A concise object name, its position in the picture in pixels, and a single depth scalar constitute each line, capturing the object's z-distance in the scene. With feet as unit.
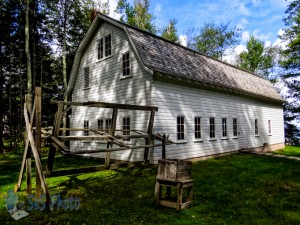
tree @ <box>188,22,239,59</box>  132.26
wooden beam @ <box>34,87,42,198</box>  22.58
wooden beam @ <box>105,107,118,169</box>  28.95
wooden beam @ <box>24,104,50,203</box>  20.51
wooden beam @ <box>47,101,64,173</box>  23.76
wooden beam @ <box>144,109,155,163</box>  34.87
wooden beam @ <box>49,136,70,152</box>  20.93
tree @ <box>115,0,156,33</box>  110.11
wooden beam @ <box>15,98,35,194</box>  24.76
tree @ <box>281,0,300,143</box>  91.35
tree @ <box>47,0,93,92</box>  75.10
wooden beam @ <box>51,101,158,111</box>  25.56
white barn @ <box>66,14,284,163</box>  40.68
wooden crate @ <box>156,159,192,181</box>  20.15
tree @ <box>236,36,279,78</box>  137.39
